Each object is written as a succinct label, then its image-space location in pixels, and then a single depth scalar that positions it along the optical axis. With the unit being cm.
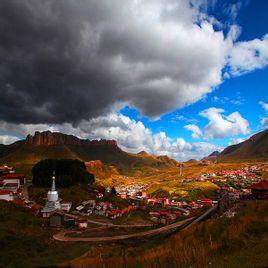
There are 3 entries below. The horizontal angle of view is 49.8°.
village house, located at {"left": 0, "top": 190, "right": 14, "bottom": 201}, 7538
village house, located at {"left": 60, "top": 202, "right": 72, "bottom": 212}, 8238
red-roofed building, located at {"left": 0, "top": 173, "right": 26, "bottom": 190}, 9968
